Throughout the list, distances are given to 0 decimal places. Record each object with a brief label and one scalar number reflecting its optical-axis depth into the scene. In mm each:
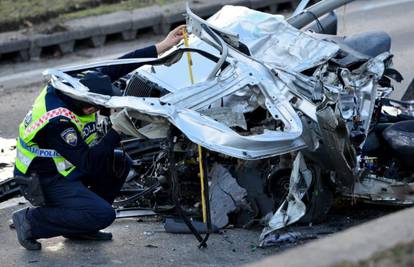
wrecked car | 11164
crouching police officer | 11508
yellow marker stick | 11453
